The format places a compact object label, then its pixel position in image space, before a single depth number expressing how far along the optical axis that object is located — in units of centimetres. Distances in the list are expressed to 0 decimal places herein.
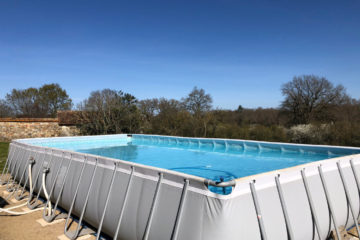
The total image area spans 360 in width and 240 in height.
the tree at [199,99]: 2877
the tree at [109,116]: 1681
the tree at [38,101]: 3003
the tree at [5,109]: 2801
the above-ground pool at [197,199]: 229
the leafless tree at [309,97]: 2058
